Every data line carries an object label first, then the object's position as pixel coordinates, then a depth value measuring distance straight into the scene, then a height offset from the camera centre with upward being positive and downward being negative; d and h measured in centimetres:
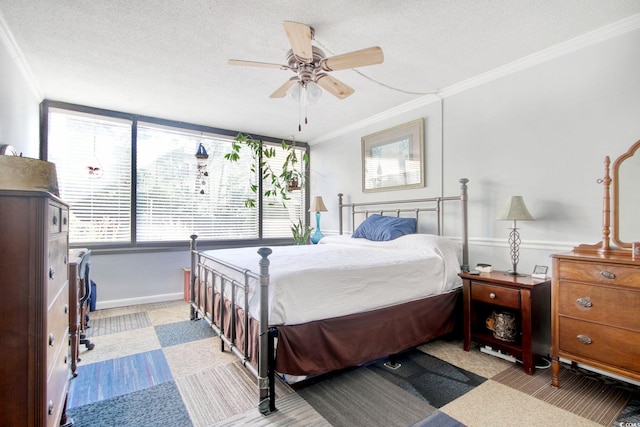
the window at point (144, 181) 369 +45
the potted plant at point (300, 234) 481 -33
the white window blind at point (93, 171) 364 +52
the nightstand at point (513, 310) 220 -78
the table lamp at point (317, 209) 466 +7
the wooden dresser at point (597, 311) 174 -60
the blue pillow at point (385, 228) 335 -16
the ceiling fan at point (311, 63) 183 +103
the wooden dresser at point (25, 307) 97 -30
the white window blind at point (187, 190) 414 +34
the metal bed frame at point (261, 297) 173 -62
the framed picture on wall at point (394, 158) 358 +70
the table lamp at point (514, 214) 243 -1
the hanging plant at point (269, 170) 471 +72
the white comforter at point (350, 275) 187 -44
